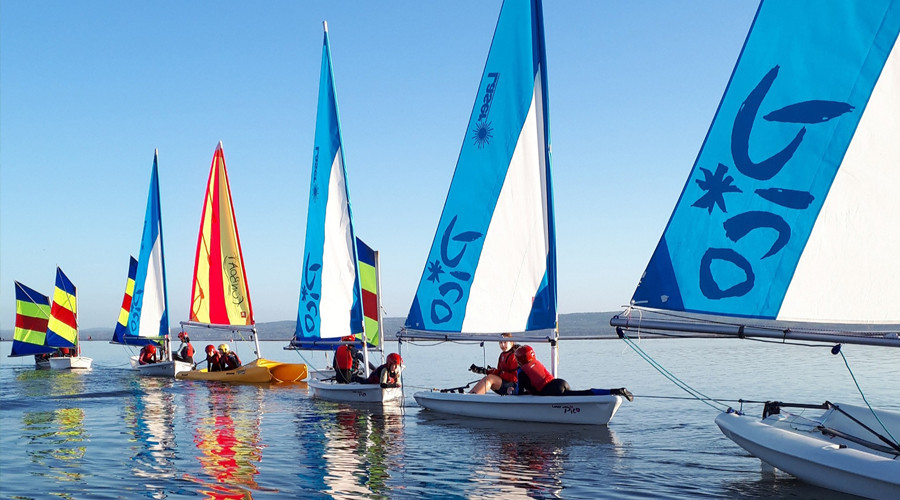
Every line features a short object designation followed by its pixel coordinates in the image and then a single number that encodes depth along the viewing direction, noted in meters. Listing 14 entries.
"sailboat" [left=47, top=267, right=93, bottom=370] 42.79
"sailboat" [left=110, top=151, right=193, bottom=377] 35.50
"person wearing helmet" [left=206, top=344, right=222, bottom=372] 30.08
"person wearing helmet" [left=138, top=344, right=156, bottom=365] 36.06
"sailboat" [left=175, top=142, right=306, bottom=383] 29.00
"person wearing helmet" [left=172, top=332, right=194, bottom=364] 33.28
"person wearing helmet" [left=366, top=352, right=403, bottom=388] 19.62
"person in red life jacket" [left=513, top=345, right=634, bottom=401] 15.81
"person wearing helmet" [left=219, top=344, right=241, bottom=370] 29.84
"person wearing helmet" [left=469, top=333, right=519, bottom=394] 17.75
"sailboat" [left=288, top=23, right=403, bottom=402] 23.29
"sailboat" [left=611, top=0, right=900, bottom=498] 9.12
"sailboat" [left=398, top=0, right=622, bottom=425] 17.19
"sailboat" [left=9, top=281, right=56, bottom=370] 43.88
